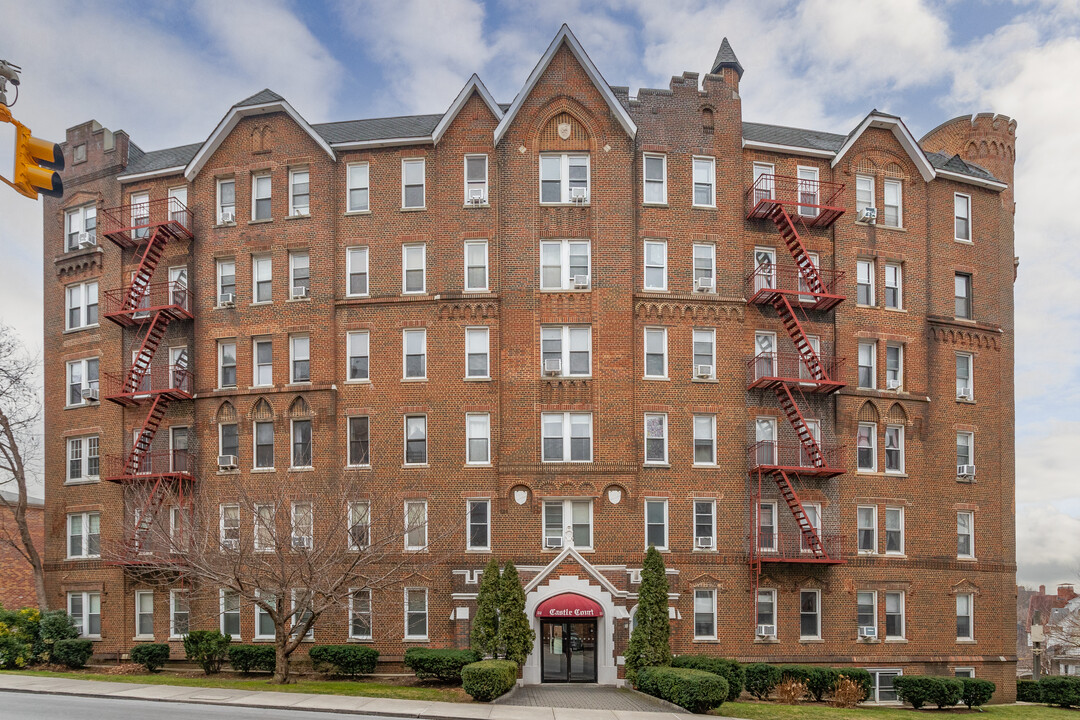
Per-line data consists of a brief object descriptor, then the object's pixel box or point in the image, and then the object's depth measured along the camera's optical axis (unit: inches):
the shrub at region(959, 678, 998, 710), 1396.4
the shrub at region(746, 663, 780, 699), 1363.2
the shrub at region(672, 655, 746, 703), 1321.4
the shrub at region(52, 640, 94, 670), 1481.3
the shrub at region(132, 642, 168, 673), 1459.2
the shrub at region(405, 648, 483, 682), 1312.7
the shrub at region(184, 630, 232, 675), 1418.6
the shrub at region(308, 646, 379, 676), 1382.9
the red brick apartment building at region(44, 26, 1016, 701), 1441.9
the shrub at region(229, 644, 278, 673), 1408.7
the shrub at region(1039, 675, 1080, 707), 1517.0
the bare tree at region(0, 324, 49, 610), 1608.0
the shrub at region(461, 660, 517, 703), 1149.1
